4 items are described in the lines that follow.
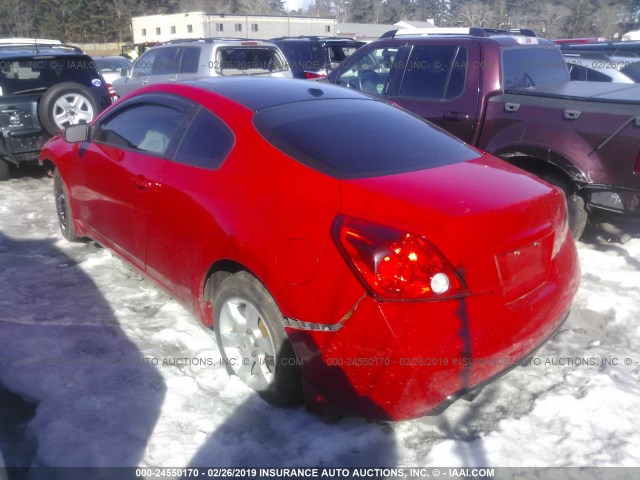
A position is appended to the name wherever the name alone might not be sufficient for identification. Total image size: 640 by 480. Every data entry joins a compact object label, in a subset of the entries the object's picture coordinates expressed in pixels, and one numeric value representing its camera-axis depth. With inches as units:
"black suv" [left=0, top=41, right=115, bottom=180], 274.5
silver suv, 402.3
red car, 95.1
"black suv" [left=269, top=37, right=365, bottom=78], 586.9
